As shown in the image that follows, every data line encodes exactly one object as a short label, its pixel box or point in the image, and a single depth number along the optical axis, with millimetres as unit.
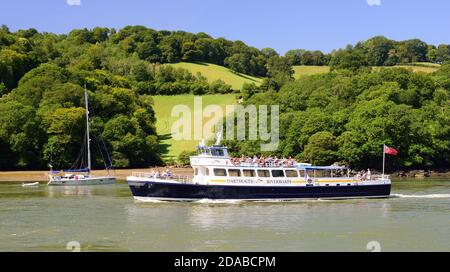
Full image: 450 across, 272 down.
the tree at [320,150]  109875
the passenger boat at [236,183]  61969
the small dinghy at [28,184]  84538
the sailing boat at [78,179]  88688
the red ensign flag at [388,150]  67850
